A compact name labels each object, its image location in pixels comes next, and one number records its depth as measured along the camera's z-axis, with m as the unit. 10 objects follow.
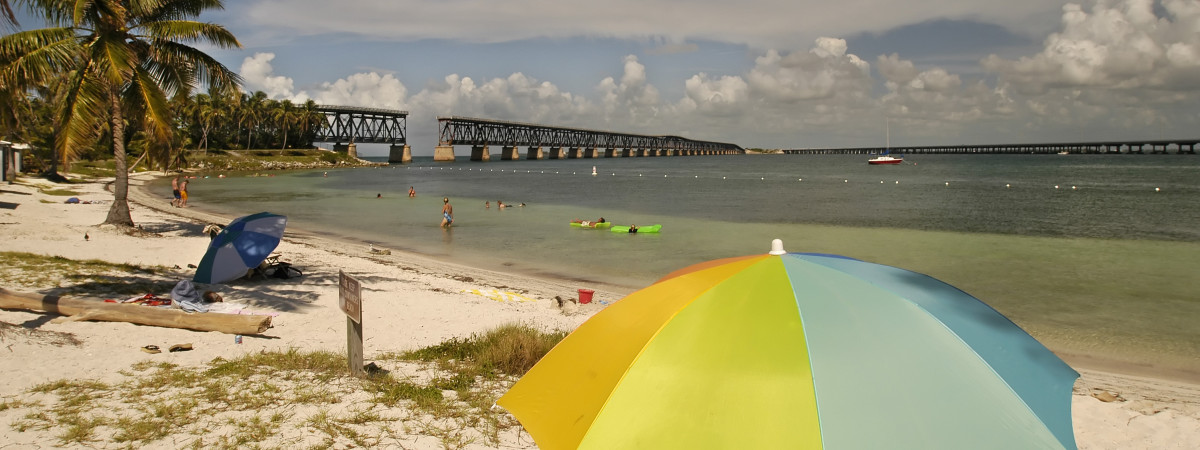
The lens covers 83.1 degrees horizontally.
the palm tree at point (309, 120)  110.26
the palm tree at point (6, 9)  7.16
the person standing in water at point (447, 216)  26.21
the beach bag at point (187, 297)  8.78
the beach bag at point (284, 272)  12.55
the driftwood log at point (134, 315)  7.77
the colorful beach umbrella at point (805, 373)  2.79
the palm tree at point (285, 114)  102.25
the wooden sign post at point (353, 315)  6.17
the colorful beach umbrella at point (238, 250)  11.42
